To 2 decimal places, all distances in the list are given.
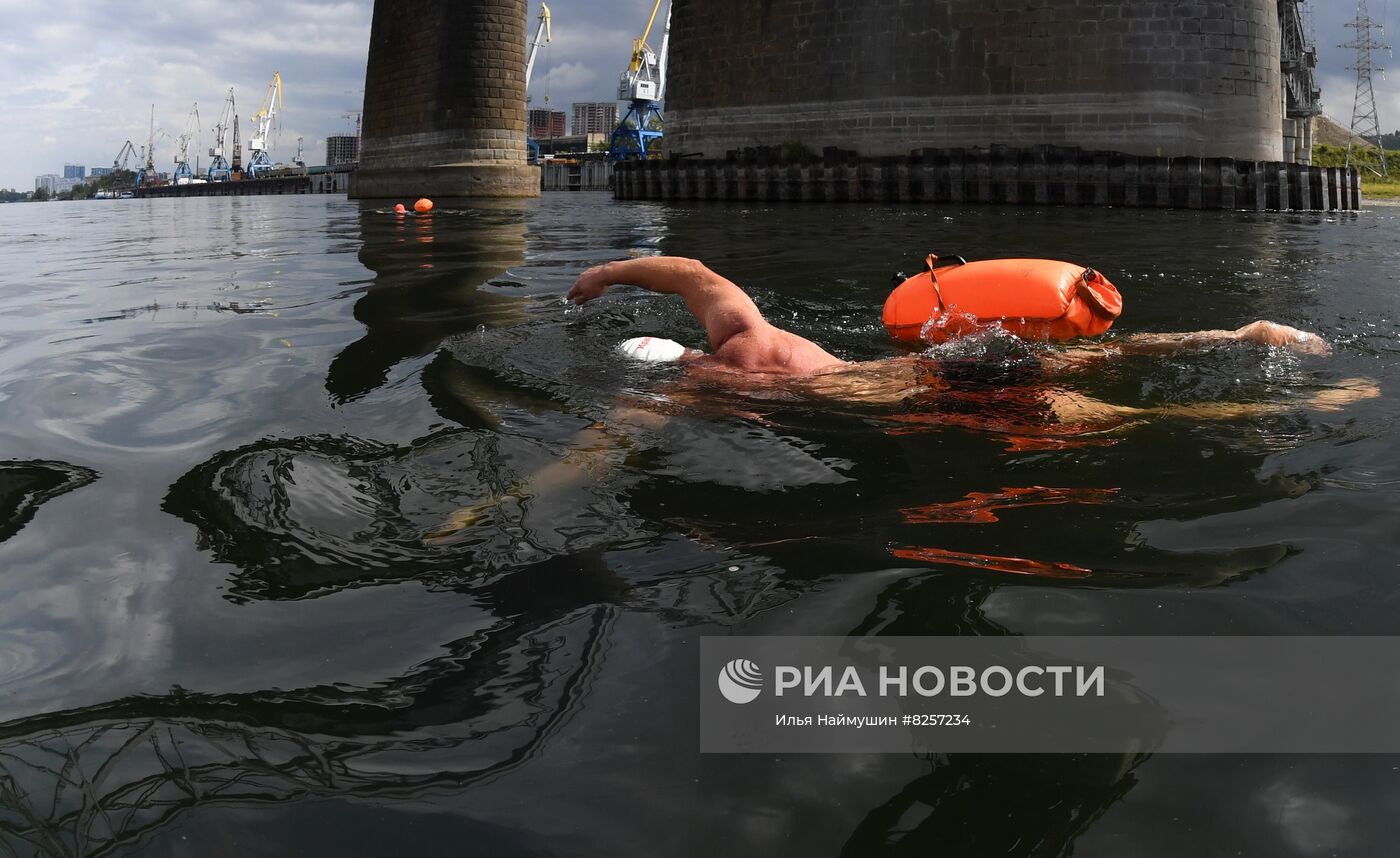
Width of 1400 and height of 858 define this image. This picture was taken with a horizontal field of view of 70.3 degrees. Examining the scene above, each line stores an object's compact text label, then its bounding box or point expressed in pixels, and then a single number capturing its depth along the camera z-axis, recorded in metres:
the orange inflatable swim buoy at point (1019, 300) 4.31
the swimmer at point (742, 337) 4.10
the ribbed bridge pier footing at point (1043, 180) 20.31
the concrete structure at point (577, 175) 86.94
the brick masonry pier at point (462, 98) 33.94
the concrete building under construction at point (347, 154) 167.32
